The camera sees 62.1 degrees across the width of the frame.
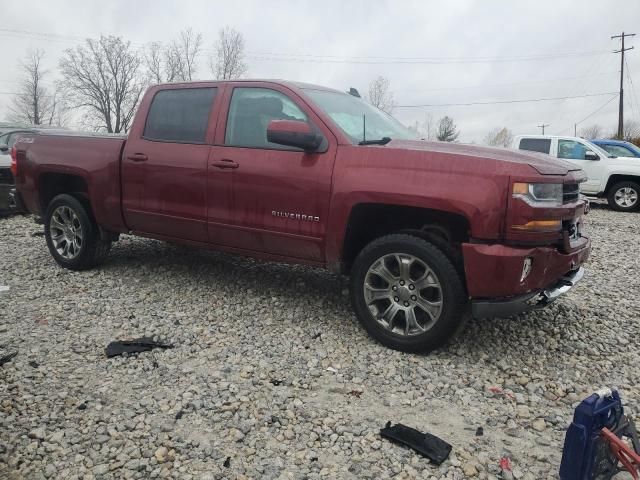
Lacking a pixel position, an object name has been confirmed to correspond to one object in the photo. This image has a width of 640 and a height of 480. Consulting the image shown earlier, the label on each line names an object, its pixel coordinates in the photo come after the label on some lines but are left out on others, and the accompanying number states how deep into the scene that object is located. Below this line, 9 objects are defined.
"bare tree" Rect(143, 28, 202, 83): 44.98
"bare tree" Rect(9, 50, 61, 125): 55.56
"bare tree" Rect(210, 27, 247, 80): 43.71
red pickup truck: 3.35
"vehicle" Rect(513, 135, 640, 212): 12.59
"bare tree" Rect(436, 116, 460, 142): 44.00
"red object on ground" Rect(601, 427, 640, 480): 2.07
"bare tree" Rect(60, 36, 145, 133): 47.66
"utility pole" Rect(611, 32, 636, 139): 35.15
